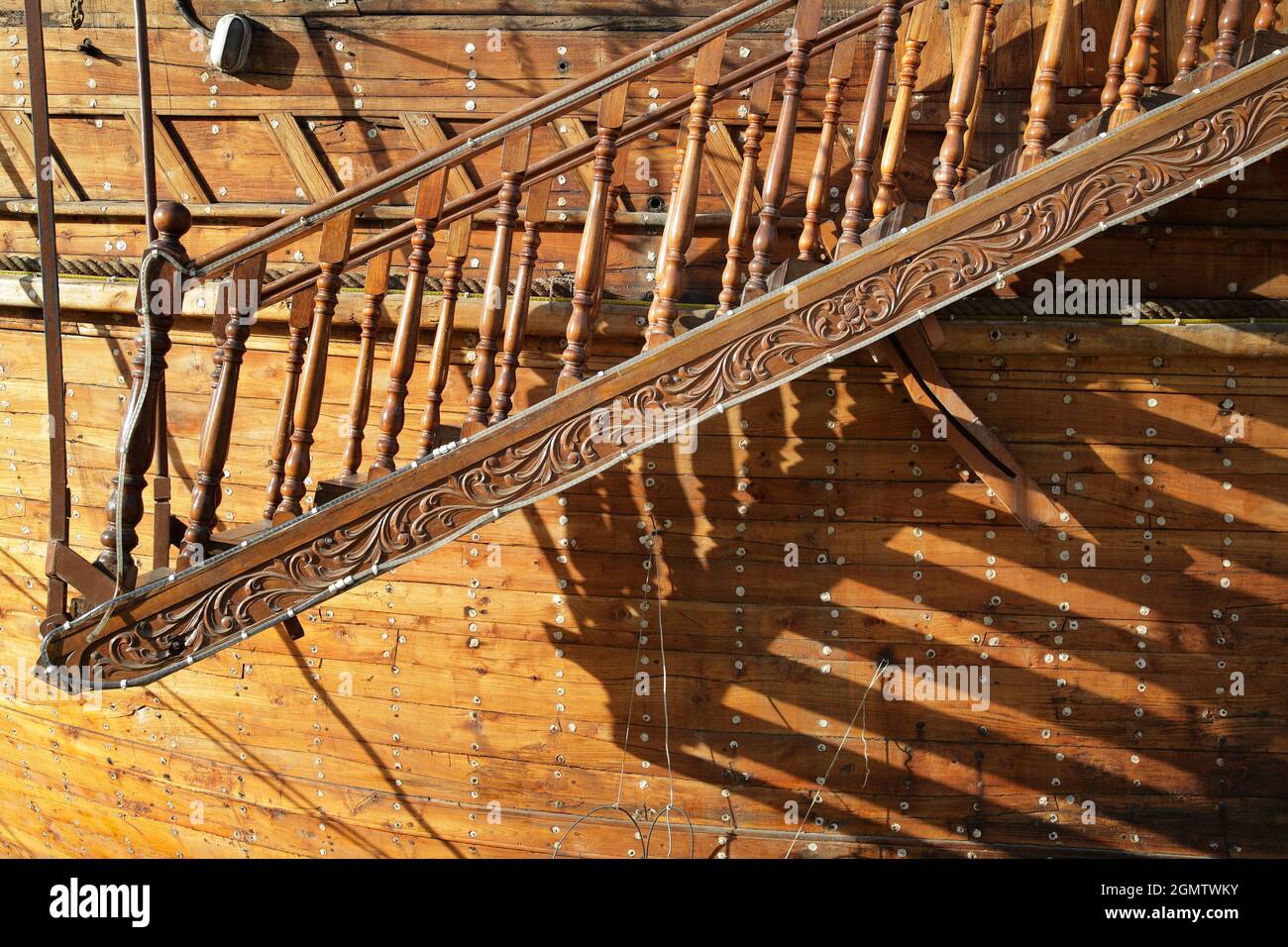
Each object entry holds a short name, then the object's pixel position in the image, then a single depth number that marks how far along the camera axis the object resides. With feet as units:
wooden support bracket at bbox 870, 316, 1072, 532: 11.76
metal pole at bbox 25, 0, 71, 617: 11.18
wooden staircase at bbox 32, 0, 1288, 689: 9.62
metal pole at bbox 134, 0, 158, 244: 11.66
